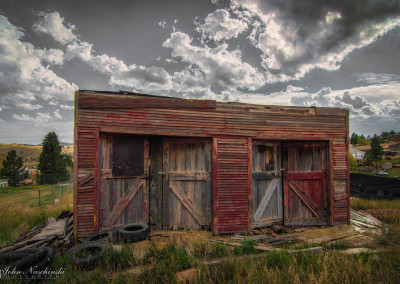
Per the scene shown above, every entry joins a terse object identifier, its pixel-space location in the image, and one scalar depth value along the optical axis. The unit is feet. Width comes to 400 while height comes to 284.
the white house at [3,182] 128.94
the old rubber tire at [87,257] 13.64
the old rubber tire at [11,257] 14.51
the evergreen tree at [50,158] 137.49
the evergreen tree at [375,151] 222.52
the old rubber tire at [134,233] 17.75
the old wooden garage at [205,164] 19.30
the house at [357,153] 312.34
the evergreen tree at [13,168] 129.13
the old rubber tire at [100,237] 17.21
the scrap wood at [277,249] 15.09
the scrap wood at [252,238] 19.22
